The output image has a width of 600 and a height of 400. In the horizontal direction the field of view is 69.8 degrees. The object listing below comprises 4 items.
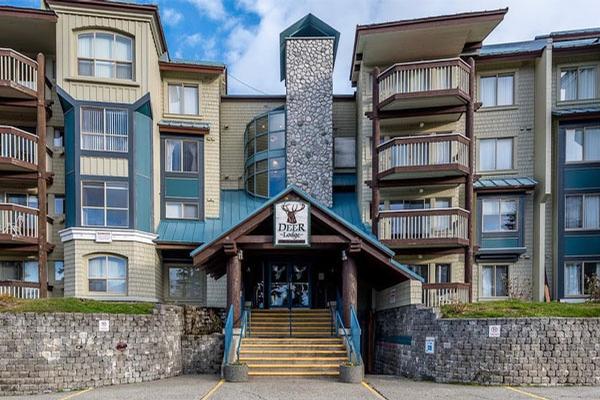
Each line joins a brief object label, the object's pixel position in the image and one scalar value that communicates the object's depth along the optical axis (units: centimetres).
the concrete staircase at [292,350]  1298
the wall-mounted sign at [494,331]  1212
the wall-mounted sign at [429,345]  1295
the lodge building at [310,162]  1711
